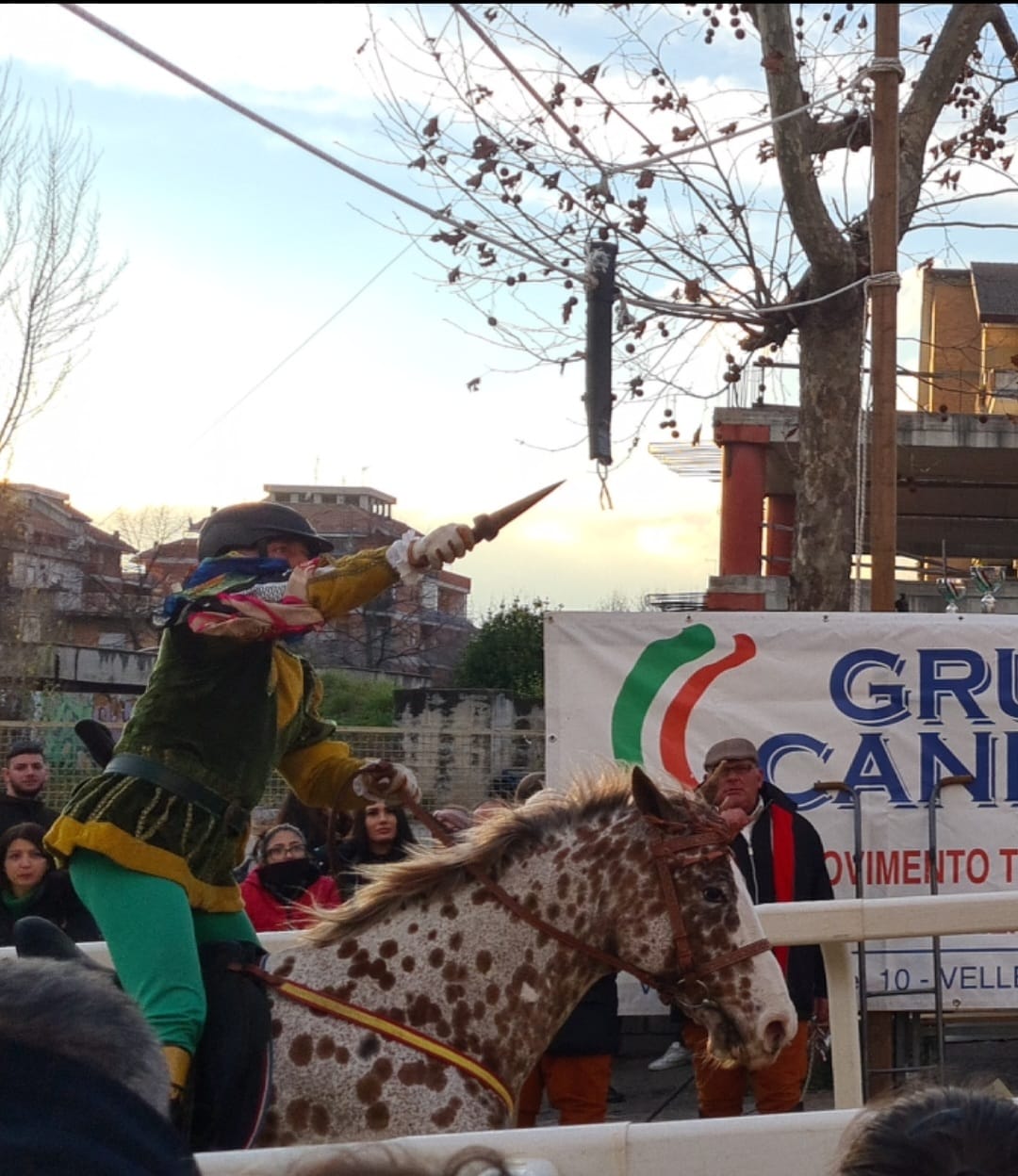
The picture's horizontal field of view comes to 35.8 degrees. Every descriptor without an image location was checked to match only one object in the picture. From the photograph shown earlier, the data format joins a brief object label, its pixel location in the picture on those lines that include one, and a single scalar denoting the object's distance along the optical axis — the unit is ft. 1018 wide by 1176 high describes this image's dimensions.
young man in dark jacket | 26.03
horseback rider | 12.25
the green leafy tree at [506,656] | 95.61
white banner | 25.26
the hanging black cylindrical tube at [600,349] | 24.41
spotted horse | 12.97
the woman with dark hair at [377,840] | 21.02
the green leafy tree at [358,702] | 92.48
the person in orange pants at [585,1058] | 20.08
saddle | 12.37
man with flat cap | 20.45
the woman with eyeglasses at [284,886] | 18.62
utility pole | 28.99
